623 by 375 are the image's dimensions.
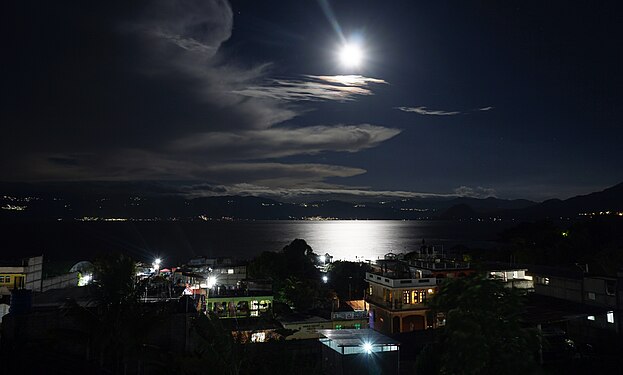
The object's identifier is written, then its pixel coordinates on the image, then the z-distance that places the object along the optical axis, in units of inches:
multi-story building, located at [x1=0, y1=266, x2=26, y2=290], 1111.6
